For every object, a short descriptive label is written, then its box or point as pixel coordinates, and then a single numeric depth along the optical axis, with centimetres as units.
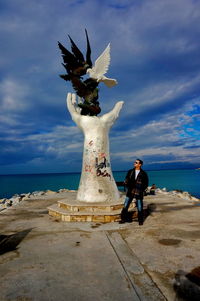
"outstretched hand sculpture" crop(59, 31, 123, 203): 789
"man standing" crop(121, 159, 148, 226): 593
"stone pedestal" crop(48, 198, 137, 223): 649
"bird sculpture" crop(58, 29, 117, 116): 849
